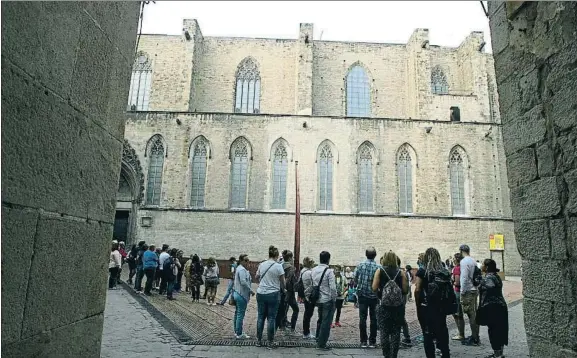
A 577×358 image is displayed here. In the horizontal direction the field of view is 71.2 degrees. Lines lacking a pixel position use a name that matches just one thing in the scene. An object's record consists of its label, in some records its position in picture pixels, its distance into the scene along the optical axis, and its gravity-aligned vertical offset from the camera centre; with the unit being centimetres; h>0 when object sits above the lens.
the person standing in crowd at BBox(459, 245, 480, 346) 679 -66
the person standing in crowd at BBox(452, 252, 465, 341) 698 -78
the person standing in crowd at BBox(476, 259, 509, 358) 552 -78
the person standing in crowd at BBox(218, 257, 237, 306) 1136 -110
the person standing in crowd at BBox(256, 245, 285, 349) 643 -73
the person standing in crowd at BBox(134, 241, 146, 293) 1272 -85
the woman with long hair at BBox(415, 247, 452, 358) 516 -69
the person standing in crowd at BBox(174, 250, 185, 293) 1430 -121
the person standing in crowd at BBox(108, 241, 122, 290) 1273 -75
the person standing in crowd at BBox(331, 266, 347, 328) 885 -94
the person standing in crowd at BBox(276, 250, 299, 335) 777 -92
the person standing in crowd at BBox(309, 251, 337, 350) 629 -71
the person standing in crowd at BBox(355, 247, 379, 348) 644 -68
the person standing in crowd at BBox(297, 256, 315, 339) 671 -66
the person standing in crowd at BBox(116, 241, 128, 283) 1513 -26
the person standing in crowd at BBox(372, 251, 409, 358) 506 -78
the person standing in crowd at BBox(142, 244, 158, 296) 1198 -59
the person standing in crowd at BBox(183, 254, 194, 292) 1273 -84
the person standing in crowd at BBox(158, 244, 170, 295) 1192 -79
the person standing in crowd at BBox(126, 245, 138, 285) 1527 -58
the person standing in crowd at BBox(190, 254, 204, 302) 1198 -92
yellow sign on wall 2161 +71
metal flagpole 1310 +123
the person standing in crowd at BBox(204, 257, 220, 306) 1163 -94
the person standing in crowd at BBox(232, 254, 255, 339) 688 -81
